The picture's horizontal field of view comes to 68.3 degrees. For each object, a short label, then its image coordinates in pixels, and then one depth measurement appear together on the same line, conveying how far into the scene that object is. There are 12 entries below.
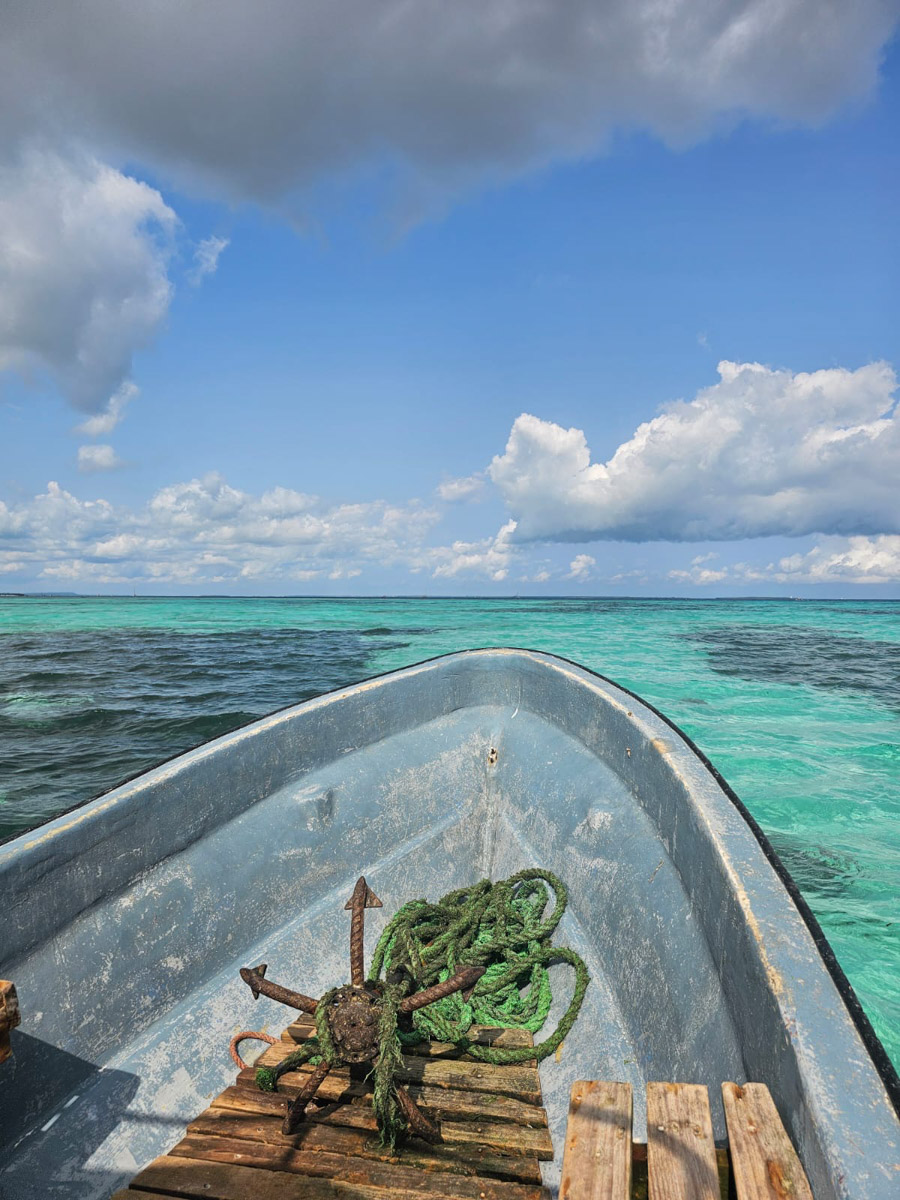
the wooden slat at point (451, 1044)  2.31
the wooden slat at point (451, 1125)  1.84
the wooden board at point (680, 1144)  1.20
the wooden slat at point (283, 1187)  1.65
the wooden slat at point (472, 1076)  2.11
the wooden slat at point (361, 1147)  1.74
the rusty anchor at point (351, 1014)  1.84
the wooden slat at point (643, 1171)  1.29
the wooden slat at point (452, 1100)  1.98
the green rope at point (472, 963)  1.94
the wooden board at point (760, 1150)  1.15
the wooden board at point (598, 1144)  1.24
